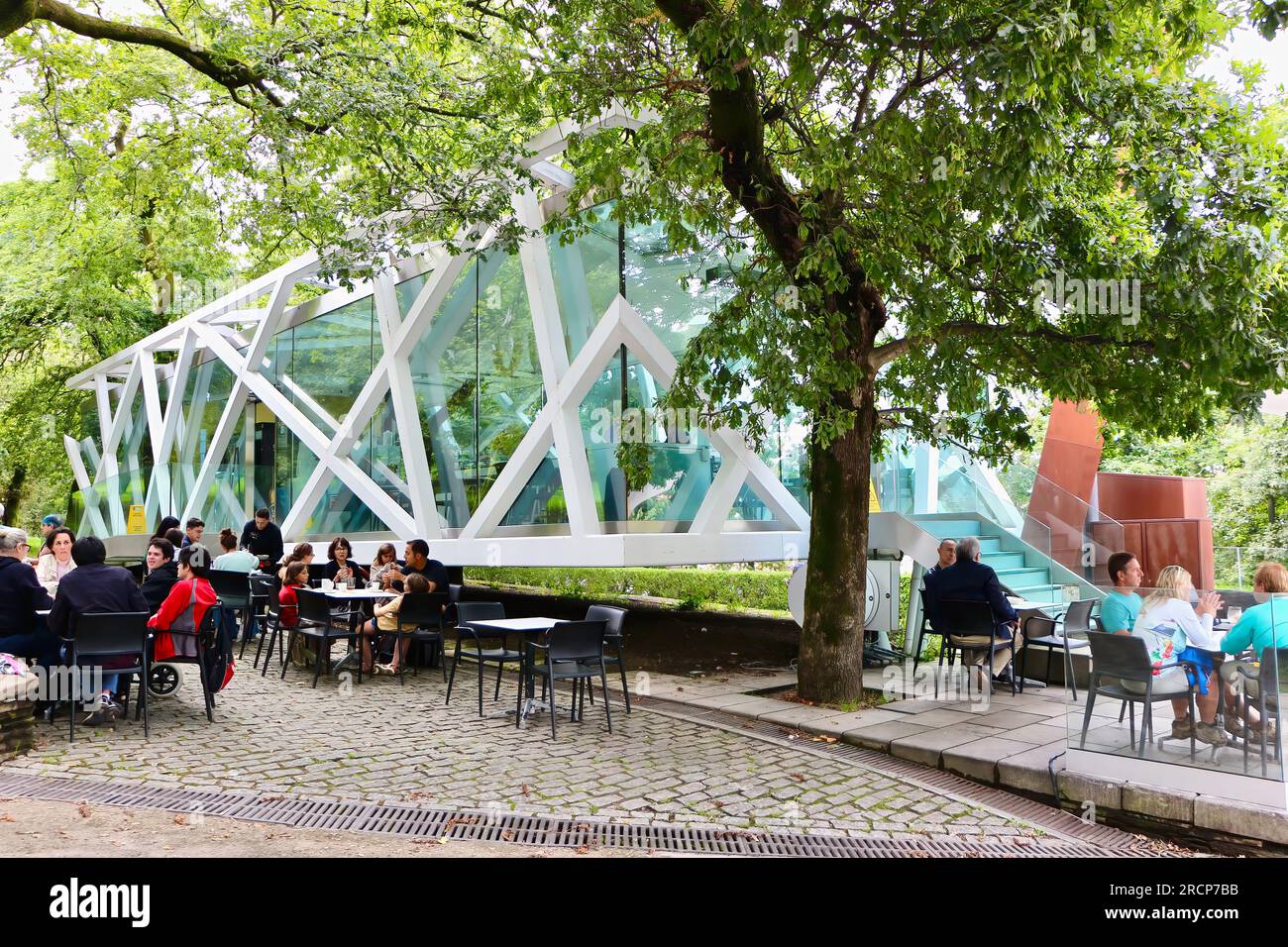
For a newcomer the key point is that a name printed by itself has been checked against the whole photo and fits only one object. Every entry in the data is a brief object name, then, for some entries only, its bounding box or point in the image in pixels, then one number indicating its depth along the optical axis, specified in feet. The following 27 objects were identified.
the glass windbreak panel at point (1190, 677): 17.79
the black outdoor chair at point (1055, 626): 30.91
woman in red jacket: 25.17
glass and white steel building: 35.83
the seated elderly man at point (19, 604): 24.36
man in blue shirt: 20.06
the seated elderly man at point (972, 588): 30.58
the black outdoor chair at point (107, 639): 23.04
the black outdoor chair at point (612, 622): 26.66
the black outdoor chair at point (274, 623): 34.51
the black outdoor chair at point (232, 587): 37.40
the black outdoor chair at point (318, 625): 31.17
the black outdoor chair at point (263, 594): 37.22
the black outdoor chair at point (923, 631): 33.48
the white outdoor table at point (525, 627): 26.18
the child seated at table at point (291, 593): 34.45
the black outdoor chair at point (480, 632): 26.18
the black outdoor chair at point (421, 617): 31.86
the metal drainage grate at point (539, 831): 16.48
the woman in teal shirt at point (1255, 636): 17.56
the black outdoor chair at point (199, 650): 25.41
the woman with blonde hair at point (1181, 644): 18.60
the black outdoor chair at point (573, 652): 24.27
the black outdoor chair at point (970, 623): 29.68
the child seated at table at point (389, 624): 32.01
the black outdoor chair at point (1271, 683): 17.49
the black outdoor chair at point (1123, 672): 19.33
